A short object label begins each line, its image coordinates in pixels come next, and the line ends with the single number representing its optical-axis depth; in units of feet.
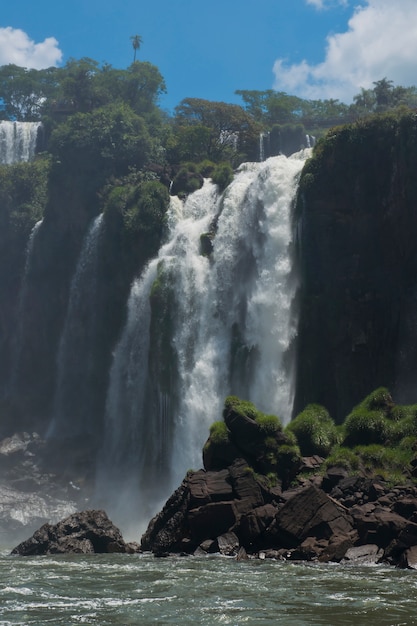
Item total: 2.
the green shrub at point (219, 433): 104.99
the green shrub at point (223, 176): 177.27
